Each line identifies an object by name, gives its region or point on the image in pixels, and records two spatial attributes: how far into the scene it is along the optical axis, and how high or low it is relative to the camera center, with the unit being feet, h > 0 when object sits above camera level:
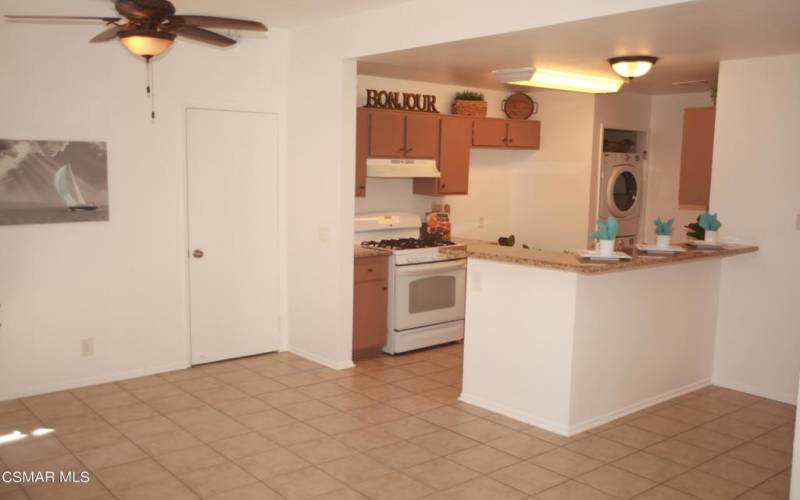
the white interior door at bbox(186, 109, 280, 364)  17.48 -1.56
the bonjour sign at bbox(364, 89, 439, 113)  19.92 +2.32
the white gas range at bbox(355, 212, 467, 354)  19.01 -3.01
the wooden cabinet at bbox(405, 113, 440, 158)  20.16 +1.29
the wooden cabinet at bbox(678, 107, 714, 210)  17.65 +0.73
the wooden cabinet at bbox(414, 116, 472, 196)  21.13 +0.62
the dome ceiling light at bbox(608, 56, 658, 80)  15.25 +2.67
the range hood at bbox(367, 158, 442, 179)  19.43 +0.30
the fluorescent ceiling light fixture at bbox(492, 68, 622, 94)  16.57 +2.54
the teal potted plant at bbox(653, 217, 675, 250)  15.56 -1.14
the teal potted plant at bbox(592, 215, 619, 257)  13.71 -1.10
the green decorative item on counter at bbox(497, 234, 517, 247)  22.63 -2.02
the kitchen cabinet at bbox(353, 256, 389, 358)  18.40 -3.43
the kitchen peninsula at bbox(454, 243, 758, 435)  13.58 -3.21
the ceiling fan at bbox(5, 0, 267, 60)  9.14 +2.13
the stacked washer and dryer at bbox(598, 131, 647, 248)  23.06 -0.17
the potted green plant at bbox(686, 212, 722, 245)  16.20 -0.95
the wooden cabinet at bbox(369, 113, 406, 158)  19.29 +1.23
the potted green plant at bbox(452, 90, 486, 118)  21.90 +2.44
